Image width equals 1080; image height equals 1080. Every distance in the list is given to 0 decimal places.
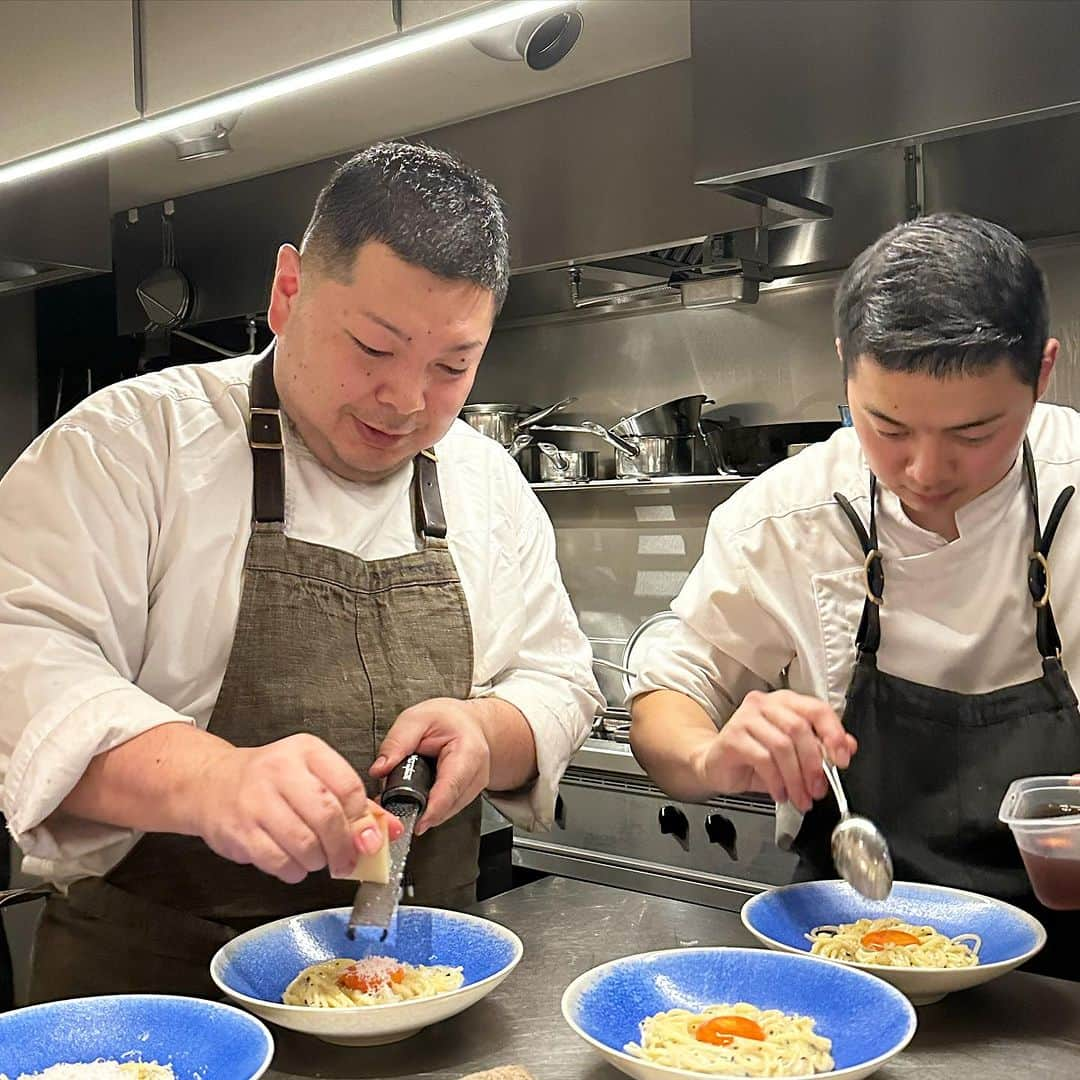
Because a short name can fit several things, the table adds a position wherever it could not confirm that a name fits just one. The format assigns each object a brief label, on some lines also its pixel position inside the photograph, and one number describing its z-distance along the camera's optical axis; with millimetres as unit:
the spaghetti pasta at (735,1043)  1146
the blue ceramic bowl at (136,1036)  1175
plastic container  1364
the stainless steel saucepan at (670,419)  3896
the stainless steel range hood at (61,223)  3455
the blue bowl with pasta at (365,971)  1189
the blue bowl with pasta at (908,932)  1298
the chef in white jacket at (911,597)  1587
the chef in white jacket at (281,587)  1447
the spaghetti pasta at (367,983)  1295
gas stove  3180
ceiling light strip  1853
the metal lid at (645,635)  3920
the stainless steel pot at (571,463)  4195
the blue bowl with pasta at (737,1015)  1154
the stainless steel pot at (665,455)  3920
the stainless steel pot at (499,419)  4180
